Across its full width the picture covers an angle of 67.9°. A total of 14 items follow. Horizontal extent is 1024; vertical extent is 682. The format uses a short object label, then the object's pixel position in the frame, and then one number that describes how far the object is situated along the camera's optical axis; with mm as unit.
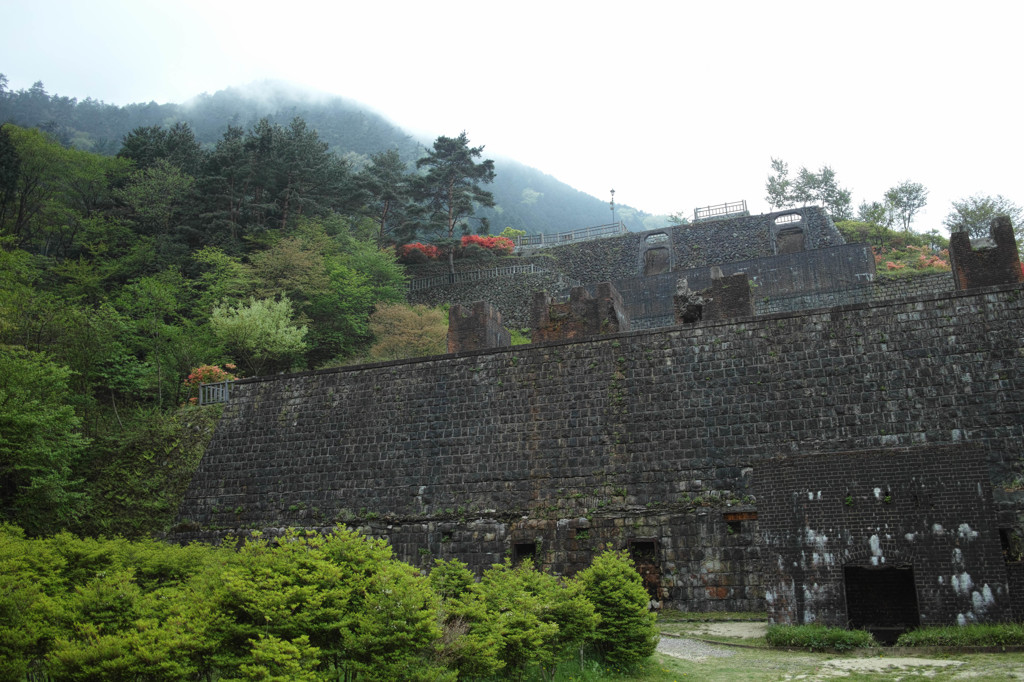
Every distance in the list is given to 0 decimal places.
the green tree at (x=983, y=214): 49750
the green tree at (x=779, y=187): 58469
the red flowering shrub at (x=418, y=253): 47062
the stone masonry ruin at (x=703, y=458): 12203
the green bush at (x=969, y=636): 10602
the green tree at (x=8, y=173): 40625
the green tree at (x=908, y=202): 57344
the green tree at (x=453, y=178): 50250
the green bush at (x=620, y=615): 10391
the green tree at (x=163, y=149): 46188
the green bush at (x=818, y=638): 11273
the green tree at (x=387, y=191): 49531
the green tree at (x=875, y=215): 46812
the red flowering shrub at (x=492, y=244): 47156
